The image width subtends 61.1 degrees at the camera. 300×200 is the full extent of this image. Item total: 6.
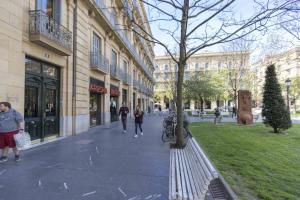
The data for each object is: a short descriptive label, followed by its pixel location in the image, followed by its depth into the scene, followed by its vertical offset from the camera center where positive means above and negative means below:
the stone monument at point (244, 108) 20.20 -0.14
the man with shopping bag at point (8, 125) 6.47 -0.43
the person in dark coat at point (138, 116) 12.63 -0.45
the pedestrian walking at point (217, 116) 20.82 -0.81
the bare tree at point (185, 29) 8.21 +2.65
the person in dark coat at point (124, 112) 13.43 -0.26
